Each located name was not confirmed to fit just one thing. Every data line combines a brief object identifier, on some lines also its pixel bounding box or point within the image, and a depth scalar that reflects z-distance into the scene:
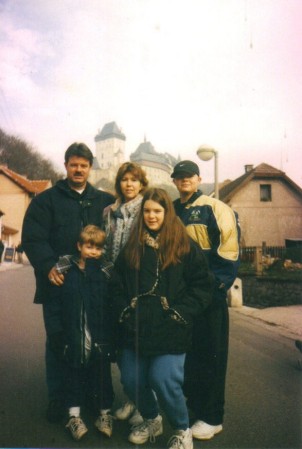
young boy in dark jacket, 2.70
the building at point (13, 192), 6.93
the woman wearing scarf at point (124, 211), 2.85
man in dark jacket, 2.87
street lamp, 5.35
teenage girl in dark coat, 2.44
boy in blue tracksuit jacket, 2.75
